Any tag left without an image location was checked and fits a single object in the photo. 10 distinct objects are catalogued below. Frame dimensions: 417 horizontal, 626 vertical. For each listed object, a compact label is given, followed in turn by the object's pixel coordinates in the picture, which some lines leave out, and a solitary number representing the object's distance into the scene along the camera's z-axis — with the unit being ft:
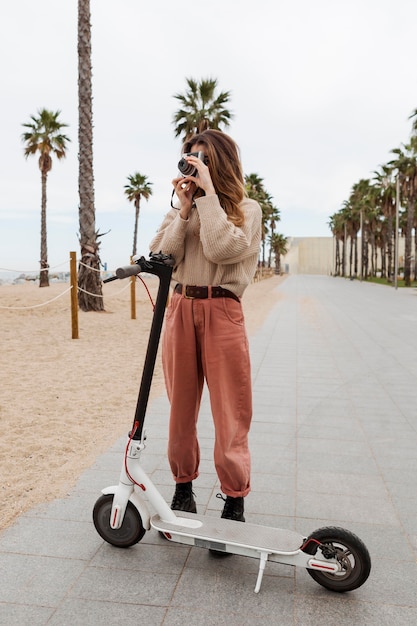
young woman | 8.32
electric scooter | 7.66
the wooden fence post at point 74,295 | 34.42
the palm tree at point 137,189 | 172.45
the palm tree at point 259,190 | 176.10
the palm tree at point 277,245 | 359.21
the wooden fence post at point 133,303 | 45.78
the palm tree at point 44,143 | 98.17
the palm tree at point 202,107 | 91.86
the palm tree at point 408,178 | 135.33
